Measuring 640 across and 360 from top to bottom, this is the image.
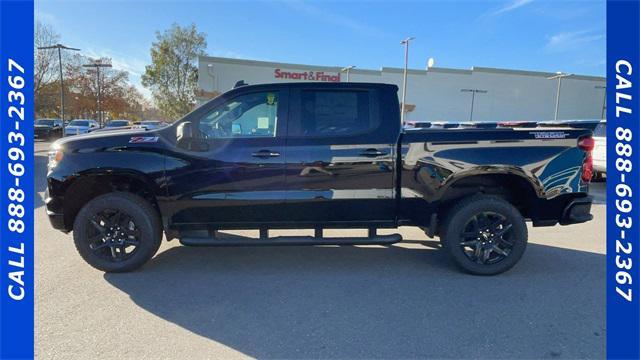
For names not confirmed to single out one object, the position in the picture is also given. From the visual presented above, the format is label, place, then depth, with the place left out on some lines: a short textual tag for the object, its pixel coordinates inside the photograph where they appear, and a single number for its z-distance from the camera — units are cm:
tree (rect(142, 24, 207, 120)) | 3419
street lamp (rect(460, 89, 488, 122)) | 4075
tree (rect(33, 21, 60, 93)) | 2722
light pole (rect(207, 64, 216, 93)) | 3125
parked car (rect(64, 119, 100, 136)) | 2517
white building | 3659
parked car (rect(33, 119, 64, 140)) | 2535
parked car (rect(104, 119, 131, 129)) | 2850
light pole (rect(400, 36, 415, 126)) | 3142
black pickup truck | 368
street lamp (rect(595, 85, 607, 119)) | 4258
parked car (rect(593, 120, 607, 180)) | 915
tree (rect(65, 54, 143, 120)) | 3975
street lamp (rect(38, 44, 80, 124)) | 2416
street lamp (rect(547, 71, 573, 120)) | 3906
